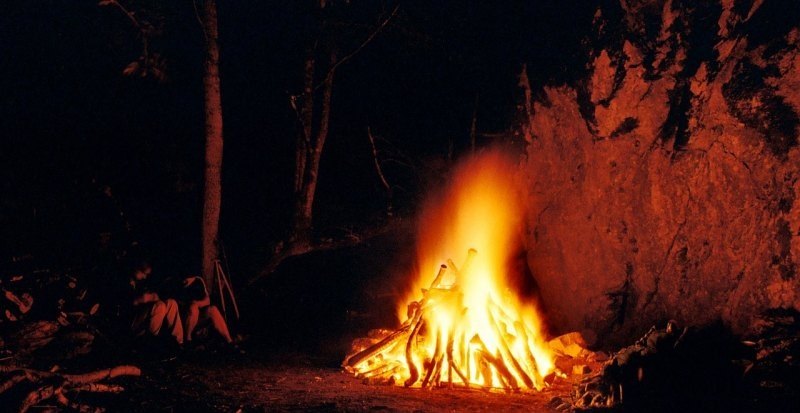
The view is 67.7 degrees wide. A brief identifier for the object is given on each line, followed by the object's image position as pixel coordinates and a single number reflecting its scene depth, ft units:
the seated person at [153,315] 27.02
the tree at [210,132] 32.73
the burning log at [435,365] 22.12
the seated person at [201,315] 28.84
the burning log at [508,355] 22.01
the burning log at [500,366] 21.94
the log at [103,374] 19.47
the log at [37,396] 17.33
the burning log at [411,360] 22.31
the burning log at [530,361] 22.22
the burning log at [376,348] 24.36
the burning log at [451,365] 22.15
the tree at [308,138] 36.06
